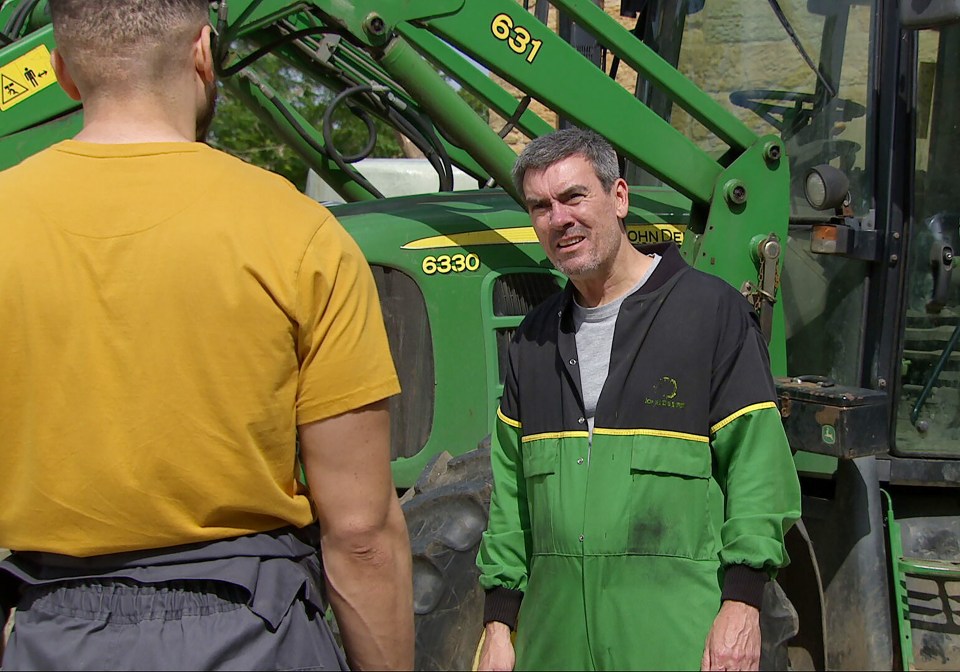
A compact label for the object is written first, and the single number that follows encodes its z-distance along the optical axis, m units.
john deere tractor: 3.34
